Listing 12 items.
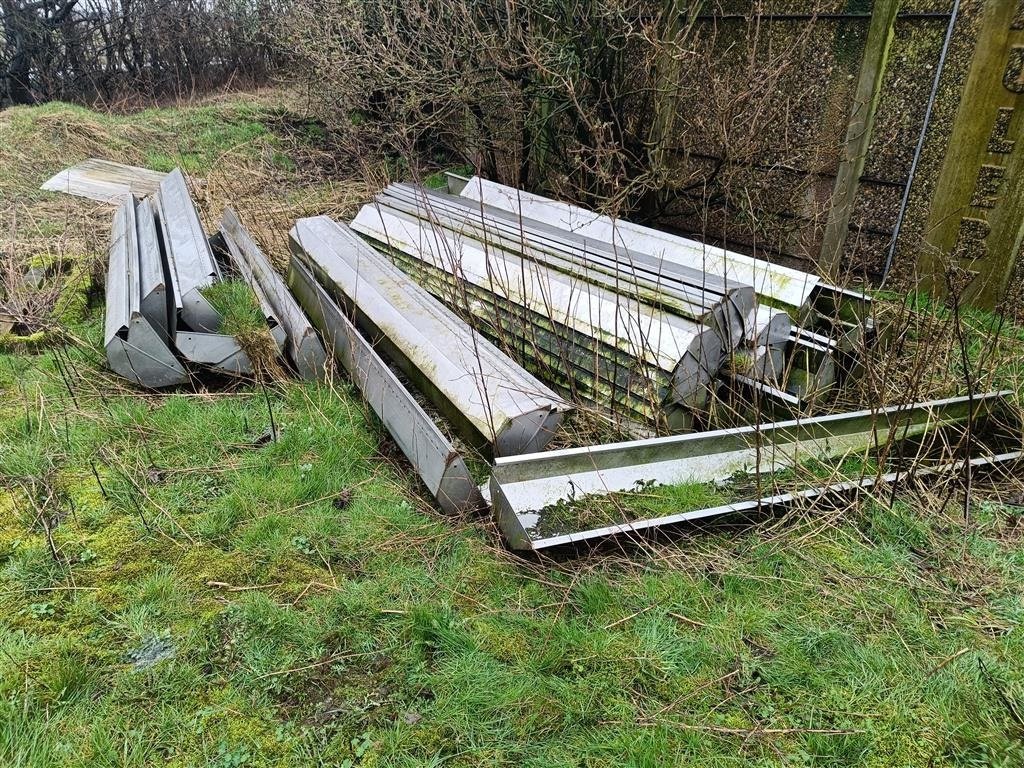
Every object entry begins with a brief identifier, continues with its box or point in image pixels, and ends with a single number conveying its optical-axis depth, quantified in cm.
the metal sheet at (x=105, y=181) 749
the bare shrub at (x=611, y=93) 533
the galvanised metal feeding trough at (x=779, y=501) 278
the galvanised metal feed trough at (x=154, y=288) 391
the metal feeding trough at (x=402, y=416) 298
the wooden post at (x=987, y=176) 397
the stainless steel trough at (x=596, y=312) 329
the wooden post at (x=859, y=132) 420
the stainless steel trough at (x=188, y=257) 396
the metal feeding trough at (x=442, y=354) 306
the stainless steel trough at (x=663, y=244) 379
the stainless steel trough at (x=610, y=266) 340
